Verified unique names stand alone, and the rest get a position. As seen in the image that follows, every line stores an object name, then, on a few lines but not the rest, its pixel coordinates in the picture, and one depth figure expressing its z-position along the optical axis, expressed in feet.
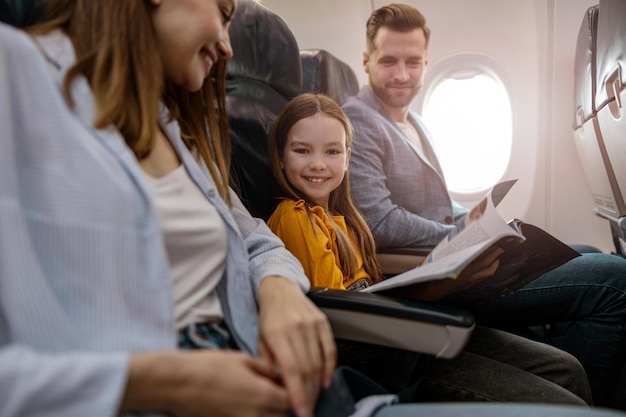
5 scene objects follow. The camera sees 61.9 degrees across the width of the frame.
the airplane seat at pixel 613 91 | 5.66
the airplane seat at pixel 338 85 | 6.28
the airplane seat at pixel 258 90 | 5.07
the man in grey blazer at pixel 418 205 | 5.26
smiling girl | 4.64
